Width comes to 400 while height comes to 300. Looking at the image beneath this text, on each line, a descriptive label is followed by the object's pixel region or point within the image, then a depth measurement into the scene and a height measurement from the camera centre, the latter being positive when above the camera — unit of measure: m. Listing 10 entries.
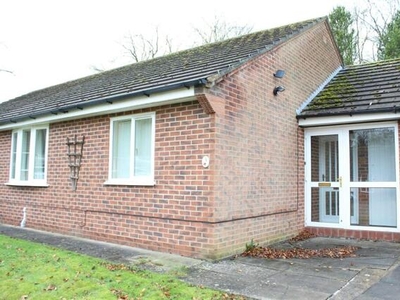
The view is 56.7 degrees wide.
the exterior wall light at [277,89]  8.52 +2.10
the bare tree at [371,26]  23.44 +10.13
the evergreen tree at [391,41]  21.31 +8.30
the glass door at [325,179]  9.10 +0.05
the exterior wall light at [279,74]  8.47 +2.43
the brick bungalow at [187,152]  6.71 +0.57
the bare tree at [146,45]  30.70 +11.12
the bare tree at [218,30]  27.16 +11.12
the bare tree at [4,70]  15.18 +4.31
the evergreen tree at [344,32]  23.31 +9.46
